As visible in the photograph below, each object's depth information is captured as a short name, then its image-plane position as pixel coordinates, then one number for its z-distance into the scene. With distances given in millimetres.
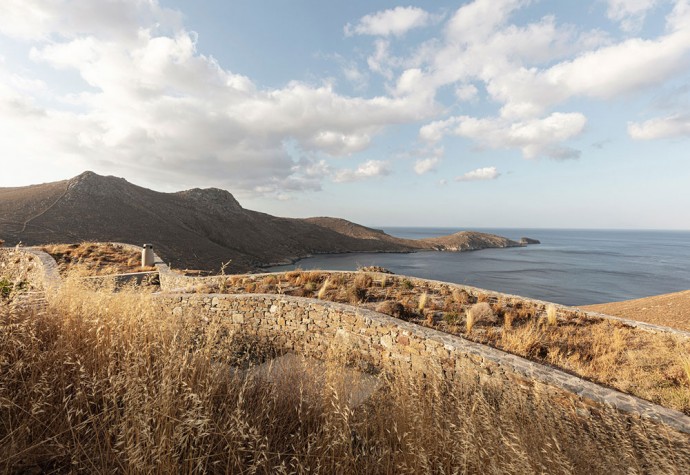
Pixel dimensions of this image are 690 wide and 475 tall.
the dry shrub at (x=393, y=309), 6887
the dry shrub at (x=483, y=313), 6836
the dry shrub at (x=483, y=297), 8227
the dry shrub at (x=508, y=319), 6515
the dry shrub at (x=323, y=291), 8328
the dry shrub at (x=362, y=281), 9627
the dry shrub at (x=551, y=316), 6754
